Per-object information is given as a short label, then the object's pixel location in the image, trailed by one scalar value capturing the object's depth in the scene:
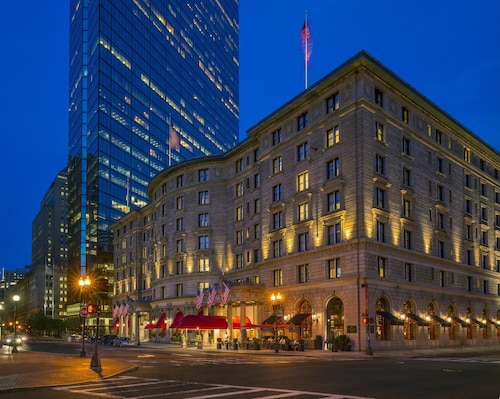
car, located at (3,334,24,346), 60.58
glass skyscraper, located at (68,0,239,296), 129.50
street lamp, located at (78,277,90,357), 39.31
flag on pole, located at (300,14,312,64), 58.50
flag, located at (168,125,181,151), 86.12
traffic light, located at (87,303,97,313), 35.58
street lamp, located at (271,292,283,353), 53.08
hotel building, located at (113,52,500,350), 51.28
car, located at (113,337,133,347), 74.00
